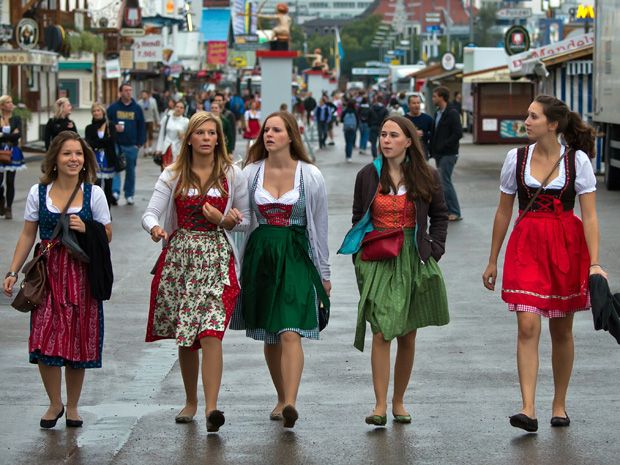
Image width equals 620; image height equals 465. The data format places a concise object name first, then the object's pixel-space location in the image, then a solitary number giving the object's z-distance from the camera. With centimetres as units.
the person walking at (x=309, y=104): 5131
